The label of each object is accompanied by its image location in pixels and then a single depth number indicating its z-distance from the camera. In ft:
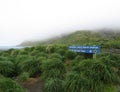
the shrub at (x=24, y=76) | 13.70
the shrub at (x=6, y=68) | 14.53
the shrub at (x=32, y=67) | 15.04
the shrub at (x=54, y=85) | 11.66
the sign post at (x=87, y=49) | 16.06
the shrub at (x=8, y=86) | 9.75
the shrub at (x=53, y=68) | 13.28
